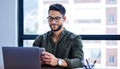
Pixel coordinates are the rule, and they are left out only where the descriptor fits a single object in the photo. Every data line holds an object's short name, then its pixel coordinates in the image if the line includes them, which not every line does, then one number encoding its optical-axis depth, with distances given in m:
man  2.12
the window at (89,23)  2.99
